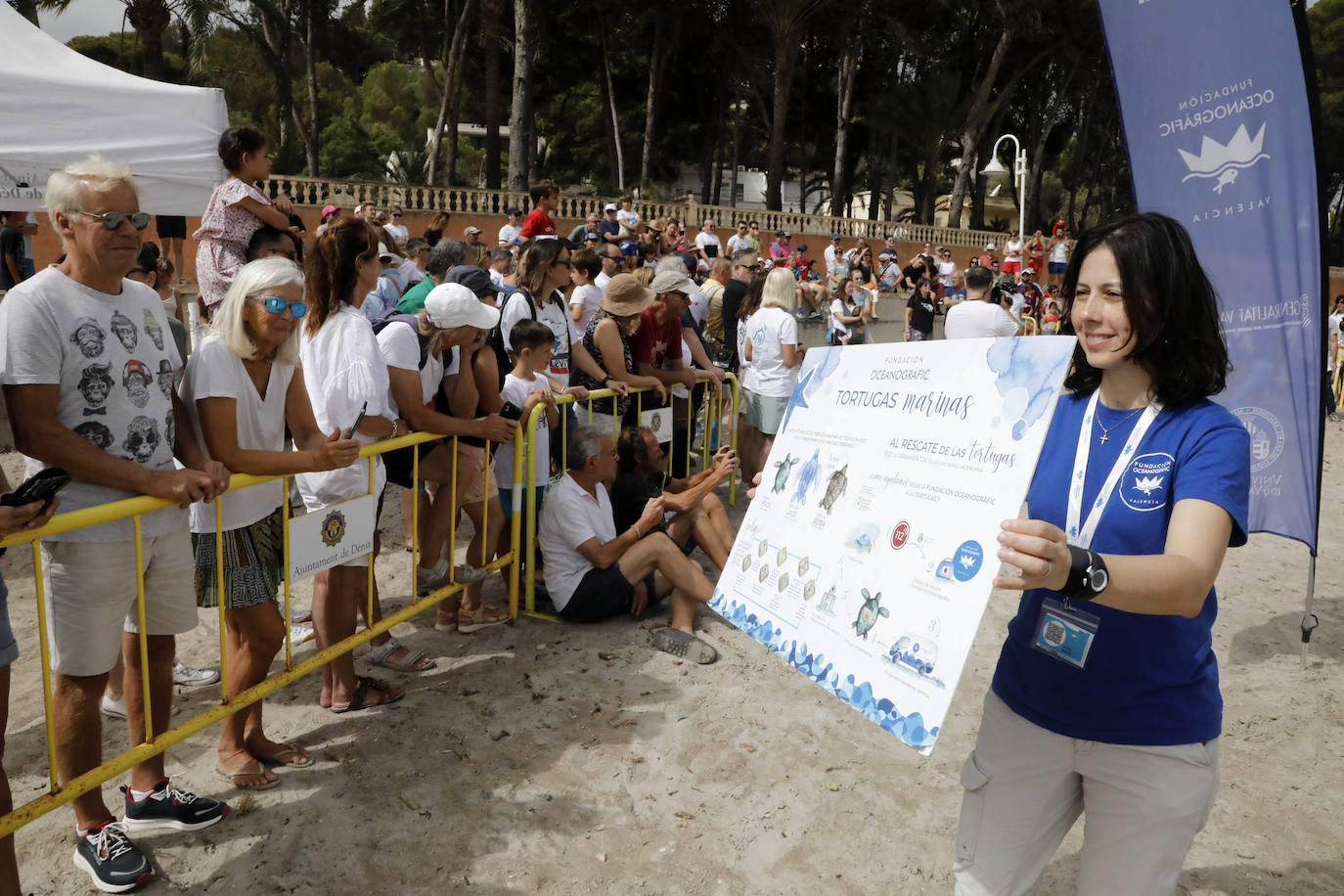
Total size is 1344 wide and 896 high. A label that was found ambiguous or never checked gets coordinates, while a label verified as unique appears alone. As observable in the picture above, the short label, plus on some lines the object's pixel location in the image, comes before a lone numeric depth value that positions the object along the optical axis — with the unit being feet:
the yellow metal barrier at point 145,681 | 8.35
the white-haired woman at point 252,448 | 10.10
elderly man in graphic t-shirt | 8.47
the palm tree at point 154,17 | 62.28
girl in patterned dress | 16.88
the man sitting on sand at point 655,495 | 17.92
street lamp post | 54.50
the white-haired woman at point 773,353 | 23.38
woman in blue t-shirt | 5.60
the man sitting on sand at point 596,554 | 16.21
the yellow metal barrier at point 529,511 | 16.19
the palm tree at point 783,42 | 95.25
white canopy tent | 18.44
